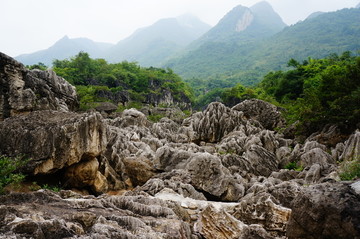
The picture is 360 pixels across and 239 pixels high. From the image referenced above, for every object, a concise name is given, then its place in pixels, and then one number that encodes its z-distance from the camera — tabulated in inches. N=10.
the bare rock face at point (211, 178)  362.9
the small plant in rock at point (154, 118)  1208.9
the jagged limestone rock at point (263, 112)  936.3
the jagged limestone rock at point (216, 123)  839.1
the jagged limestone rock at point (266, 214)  216.2
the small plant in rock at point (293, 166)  511.3
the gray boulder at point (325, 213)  136.4
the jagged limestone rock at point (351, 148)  428.2
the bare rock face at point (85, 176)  401.1
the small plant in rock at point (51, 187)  348.4
